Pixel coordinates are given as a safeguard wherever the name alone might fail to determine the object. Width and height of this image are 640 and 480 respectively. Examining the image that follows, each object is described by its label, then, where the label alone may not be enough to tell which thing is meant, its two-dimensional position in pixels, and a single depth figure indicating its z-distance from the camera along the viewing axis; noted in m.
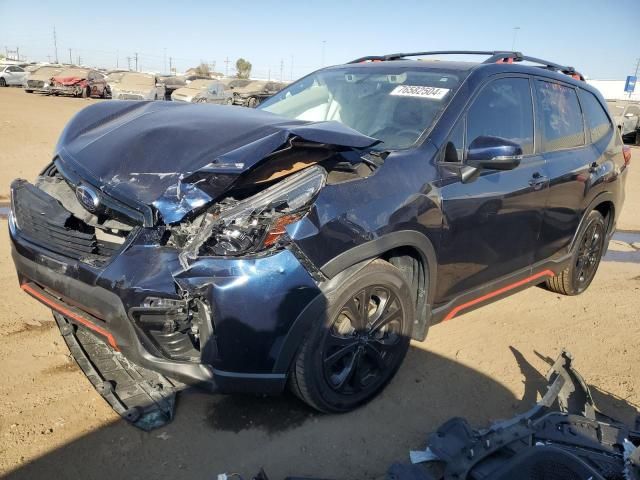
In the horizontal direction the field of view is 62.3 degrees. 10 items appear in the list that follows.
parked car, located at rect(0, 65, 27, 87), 34.03
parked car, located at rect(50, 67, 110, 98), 27.03
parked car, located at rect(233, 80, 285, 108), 22.77
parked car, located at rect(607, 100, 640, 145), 21.58
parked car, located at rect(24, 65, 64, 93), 27.45
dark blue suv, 2.31
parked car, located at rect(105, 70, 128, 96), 23.78
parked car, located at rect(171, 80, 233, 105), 21.12
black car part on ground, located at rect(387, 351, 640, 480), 1.78
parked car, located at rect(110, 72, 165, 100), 21.96
